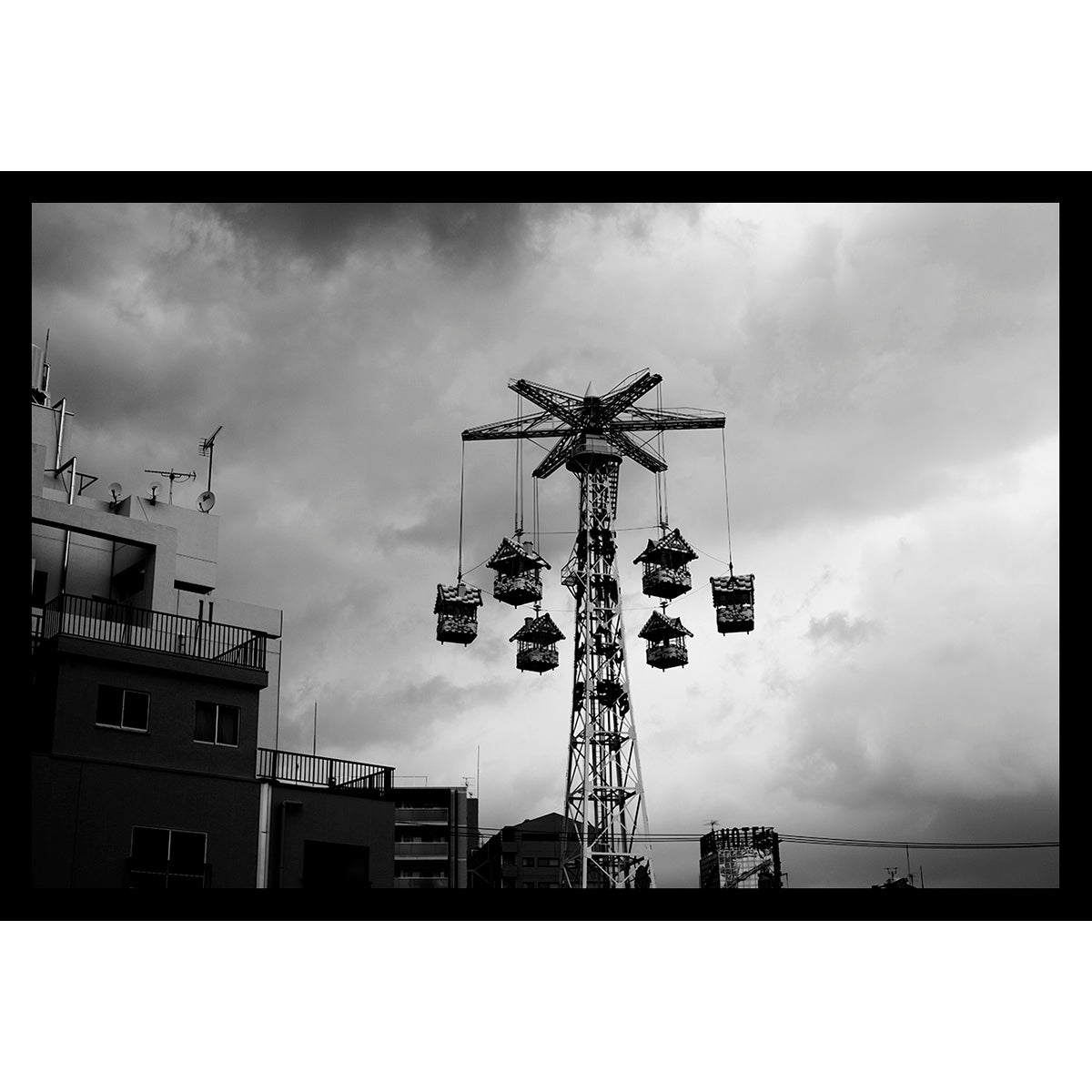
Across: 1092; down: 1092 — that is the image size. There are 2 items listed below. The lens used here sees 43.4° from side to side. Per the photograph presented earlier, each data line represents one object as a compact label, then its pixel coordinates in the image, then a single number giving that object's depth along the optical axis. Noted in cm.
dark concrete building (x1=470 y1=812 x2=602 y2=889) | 8144
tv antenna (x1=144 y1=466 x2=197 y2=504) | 3175
